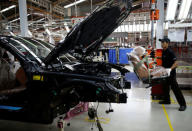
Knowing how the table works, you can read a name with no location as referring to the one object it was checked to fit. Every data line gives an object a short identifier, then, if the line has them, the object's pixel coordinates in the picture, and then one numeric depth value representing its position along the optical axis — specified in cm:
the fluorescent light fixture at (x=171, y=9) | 435
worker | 329
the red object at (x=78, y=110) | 264
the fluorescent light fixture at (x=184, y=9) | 436
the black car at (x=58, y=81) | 186
